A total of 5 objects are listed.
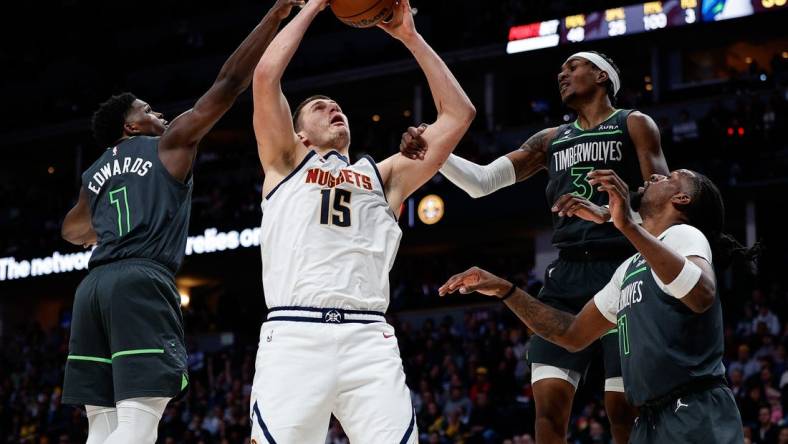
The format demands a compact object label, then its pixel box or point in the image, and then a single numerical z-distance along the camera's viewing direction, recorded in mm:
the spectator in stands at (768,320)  15465
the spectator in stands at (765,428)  11508
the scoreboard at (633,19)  20938
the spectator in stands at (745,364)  13953
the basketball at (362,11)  5262
